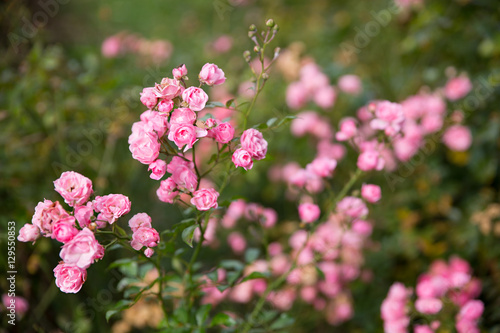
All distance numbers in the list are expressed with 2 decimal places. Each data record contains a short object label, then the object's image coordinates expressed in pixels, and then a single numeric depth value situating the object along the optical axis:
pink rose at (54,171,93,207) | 0.76
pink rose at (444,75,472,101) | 1.99
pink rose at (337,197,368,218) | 1.29
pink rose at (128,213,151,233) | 0.81
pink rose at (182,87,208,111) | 0.80
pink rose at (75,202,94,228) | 0.76
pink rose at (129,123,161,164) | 0.81
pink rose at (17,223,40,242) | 0.74
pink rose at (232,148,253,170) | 0.82
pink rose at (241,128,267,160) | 0.83
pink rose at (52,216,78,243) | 0.71
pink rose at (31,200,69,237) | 0.74
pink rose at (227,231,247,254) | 2.06
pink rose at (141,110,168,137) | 0.83
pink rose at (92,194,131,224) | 0.79
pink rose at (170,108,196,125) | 0.80
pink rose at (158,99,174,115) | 0.81
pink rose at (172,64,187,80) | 0.85
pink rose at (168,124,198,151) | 0.79
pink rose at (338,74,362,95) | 2.12
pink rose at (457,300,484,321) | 1.32
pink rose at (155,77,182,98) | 0.81
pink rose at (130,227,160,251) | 0.80
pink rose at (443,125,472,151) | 1.99
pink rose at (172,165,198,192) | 0.88
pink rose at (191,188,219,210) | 0.84
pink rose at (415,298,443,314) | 1.32
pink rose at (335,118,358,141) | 1.22
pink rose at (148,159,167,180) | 0.84
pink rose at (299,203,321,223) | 1.25
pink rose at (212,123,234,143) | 0.86
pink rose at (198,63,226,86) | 0.86
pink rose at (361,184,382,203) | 1.21
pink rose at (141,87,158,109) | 0.82
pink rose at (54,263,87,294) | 0.75
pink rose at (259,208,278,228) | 1.47
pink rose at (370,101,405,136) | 1.14
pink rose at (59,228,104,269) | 0.71
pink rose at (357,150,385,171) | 1.17
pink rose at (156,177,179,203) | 0.88
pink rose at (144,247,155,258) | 0.82
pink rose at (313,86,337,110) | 2.10
